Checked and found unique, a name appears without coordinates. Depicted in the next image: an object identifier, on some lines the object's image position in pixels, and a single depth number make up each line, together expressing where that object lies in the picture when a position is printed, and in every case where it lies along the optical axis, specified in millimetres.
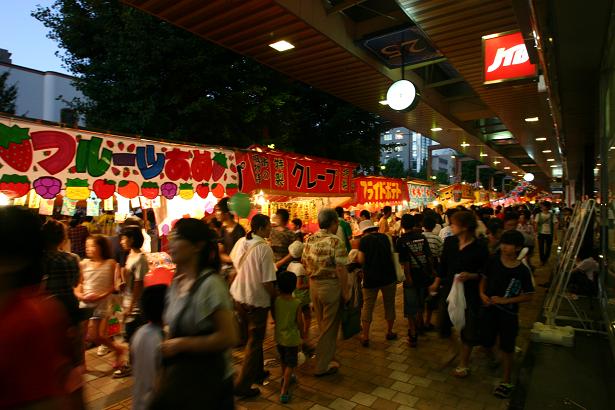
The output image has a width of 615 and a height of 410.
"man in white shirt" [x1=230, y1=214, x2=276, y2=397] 4121
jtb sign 5762
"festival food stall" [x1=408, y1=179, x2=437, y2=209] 14078
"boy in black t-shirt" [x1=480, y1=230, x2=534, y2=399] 4156
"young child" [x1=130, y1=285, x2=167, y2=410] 2238
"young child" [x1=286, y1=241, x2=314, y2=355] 5591
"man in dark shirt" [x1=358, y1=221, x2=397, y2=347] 5453
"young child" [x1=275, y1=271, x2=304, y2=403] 4125
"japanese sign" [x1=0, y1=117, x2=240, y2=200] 4328
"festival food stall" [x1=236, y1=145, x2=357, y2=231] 7164
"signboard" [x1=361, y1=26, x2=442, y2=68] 7473
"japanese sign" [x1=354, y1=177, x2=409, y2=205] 10656
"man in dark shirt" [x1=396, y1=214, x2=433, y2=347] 5551
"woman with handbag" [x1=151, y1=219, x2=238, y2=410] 1968
